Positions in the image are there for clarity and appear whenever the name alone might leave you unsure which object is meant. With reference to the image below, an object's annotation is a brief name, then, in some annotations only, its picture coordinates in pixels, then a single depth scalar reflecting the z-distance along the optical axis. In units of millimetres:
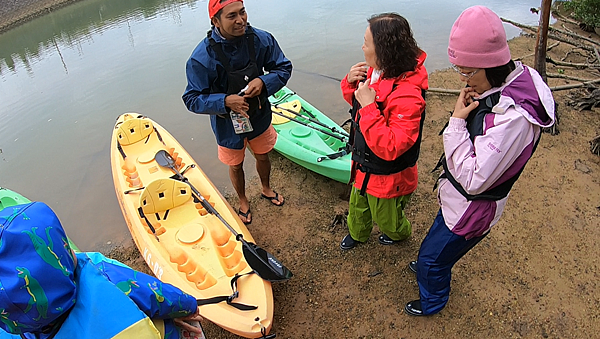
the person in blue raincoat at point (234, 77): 2652
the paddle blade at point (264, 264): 2637
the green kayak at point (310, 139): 3953
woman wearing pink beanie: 1545
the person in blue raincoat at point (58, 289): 982
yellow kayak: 2418
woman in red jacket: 1938
